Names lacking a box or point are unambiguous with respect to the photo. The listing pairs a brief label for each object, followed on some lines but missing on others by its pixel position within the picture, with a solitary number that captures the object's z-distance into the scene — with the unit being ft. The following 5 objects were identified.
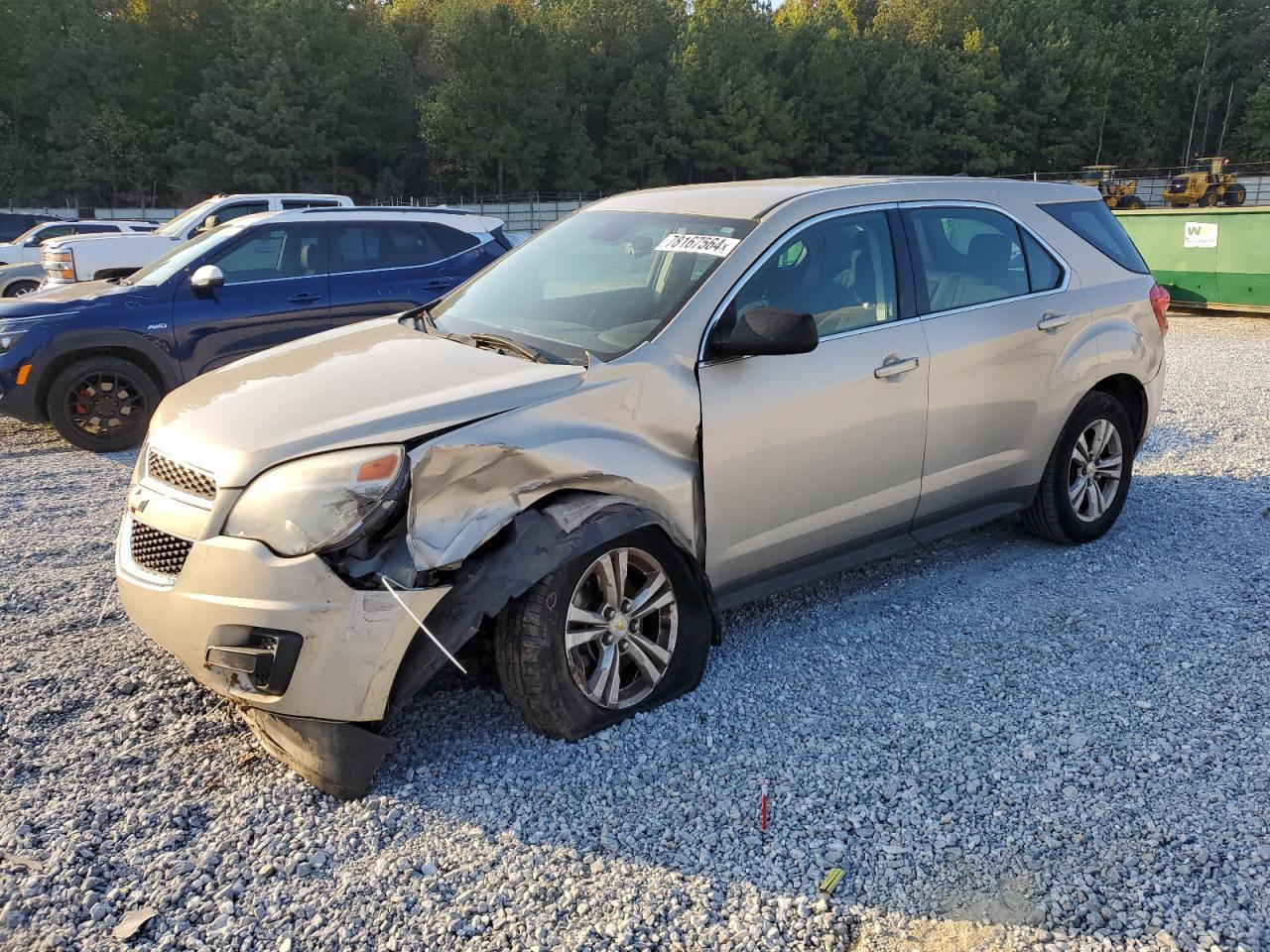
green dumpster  46.14
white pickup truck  39.75
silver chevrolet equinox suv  9.48
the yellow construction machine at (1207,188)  126.93
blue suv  24.43
